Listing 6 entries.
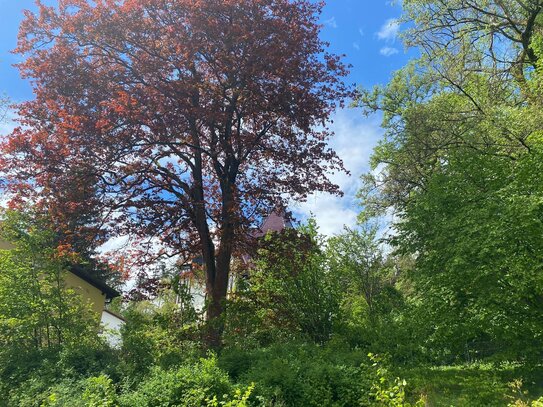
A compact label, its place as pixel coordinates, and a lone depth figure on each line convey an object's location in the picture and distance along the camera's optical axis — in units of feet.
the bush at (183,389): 15.55
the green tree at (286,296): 29.13
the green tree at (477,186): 21.35
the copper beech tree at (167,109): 25.79
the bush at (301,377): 17.35
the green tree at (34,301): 26.48
